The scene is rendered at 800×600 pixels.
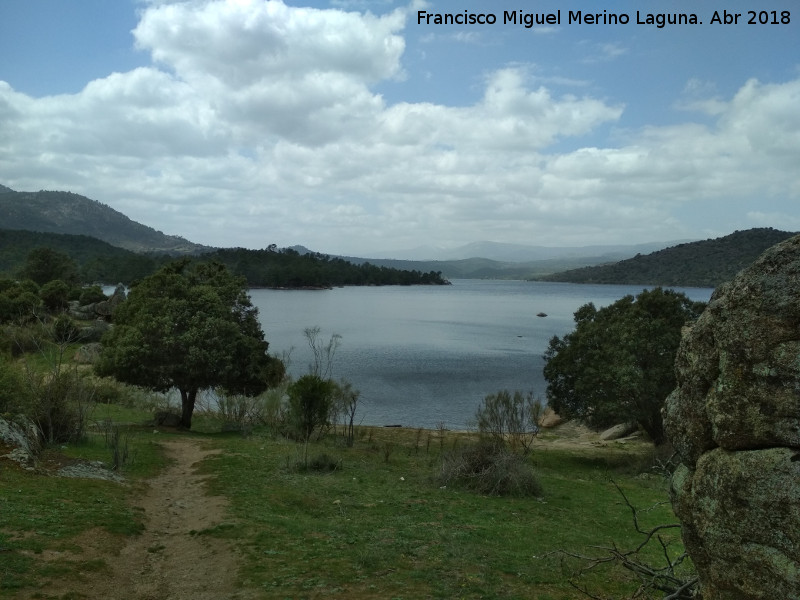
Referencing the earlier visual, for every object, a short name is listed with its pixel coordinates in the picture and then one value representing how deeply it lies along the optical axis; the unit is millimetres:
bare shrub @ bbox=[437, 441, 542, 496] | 22219
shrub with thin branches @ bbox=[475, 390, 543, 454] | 31078
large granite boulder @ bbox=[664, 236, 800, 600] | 4703
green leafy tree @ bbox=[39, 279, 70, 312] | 80188
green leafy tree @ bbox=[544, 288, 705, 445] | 31547
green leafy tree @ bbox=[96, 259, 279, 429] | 32438
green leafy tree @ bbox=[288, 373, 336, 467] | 31328
